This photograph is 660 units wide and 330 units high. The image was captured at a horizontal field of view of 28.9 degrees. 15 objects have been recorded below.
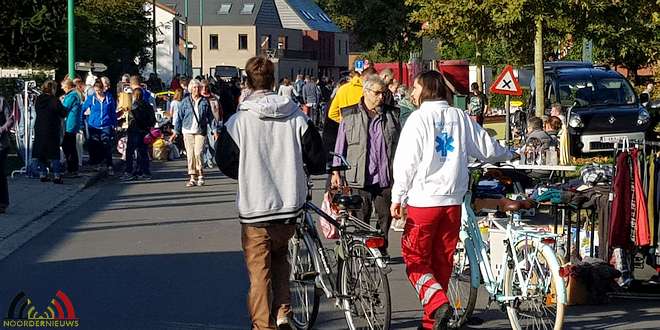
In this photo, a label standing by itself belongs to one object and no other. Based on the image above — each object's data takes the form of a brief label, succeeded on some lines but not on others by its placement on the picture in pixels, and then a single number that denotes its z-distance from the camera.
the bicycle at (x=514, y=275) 8.41
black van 23.98
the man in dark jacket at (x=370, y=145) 11.18
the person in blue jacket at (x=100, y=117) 22.83
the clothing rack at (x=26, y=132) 22.03
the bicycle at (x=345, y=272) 8.38
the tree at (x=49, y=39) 39.34
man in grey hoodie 7.96
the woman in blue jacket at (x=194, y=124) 20.61
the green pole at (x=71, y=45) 26.83
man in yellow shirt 13.19
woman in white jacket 8.30
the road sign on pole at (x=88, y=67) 30.09
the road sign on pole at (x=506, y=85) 26.89
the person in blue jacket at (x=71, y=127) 21.59
